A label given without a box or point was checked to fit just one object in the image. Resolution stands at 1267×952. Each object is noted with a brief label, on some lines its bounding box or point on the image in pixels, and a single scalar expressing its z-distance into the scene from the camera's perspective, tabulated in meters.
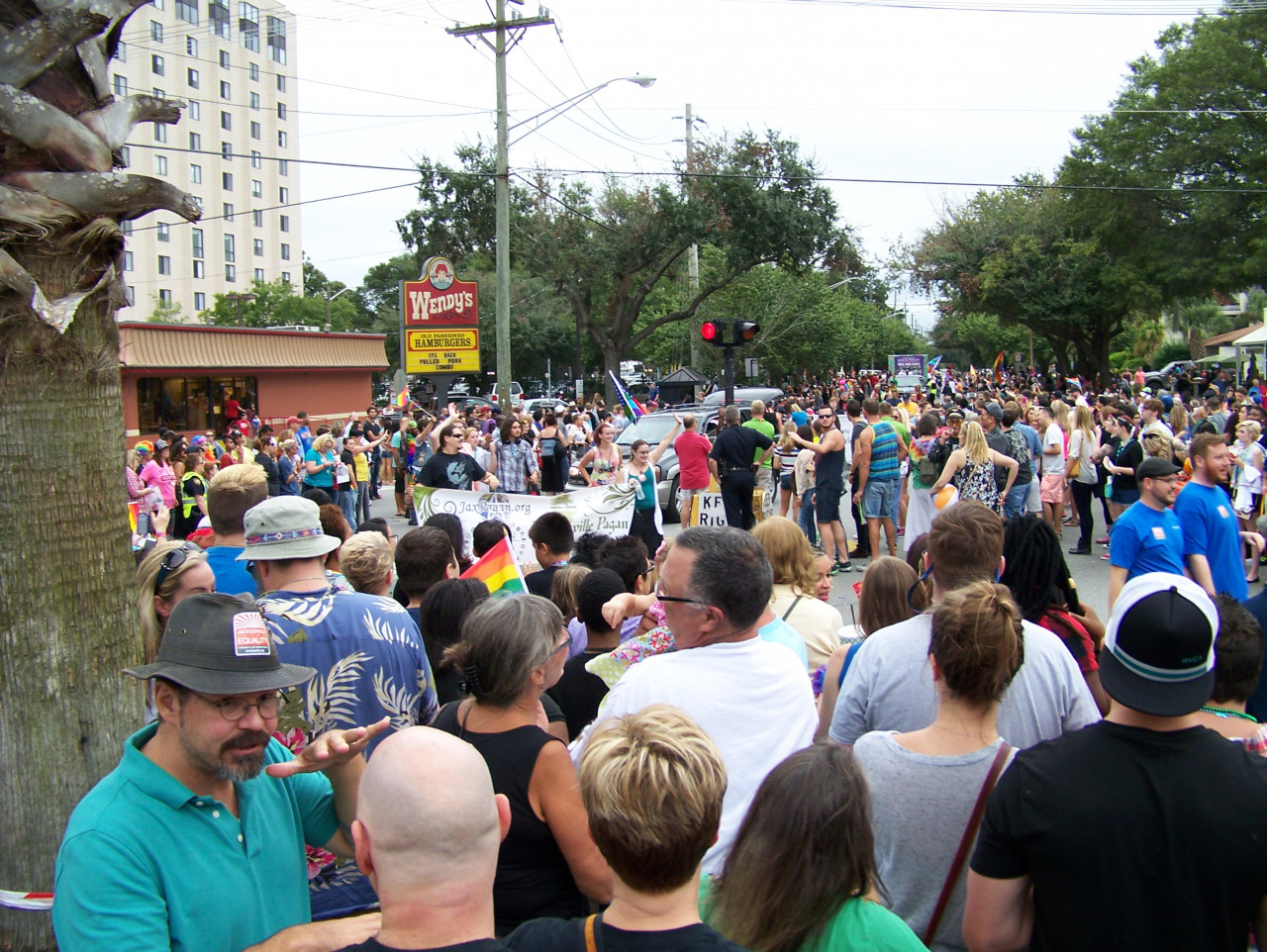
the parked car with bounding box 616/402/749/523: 15.91
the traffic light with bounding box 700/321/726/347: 11.98
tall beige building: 73.06
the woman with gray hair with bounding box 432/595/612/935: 2.75
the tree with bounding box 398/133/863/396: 36.22
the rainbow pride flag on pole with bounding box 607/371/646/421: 18.69
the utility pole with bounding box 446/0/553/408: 19.44
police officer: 11.60
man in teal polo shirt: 2.13
